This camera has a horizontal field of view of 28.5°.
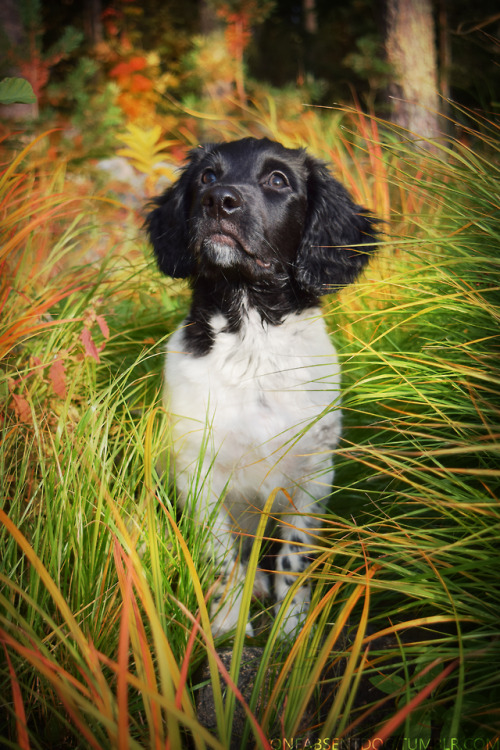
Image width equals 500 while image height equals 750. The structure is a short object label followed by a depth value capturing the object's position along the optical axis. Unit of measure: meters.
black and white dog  0.70
